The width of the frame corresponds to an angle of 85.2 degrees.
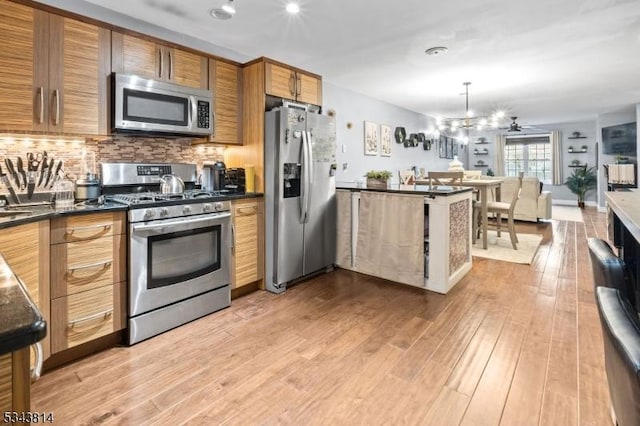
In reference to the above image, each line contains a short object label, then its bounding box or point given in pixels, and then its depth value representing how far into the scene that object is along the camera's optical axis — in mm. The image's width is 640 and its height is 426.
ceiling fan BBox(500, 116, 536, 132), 8467
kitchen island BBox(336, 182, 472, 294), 3178
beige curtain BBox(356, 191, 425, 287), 3270
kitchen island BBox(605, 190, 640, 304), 1255
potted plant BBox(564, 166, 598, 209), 9670
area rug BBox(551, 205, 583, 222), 7656
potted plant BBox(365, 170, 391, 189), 3654
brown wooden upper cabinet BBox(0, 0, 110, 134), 2066
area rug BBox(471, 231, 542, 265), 4367
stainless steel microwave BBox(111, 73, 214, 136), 2501
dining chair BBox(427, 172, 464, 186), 4031
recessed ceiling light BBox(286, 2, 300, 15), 2761
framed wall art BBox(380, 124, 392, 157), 6472
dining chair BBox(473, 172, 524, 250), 4809
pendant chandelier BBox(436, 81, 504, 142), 5837
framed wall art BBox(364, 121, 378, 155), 6008
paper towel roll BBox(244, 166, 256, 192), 3301
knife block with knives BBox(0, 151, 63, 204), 2219
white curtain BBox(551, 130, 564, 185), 10180
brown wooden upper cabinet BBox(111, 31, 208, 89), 2539
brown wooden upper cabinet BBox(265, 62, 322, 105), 3225
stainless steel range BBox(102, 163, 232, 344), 2320
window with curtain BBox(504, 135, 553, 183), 10617
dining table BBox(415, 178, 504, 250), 4637
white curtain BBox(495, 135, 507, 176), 11133
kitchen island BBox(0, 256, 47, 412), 526
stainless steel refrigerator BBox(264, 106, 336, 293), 3184
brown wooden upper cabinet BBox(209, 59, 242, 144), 3131
